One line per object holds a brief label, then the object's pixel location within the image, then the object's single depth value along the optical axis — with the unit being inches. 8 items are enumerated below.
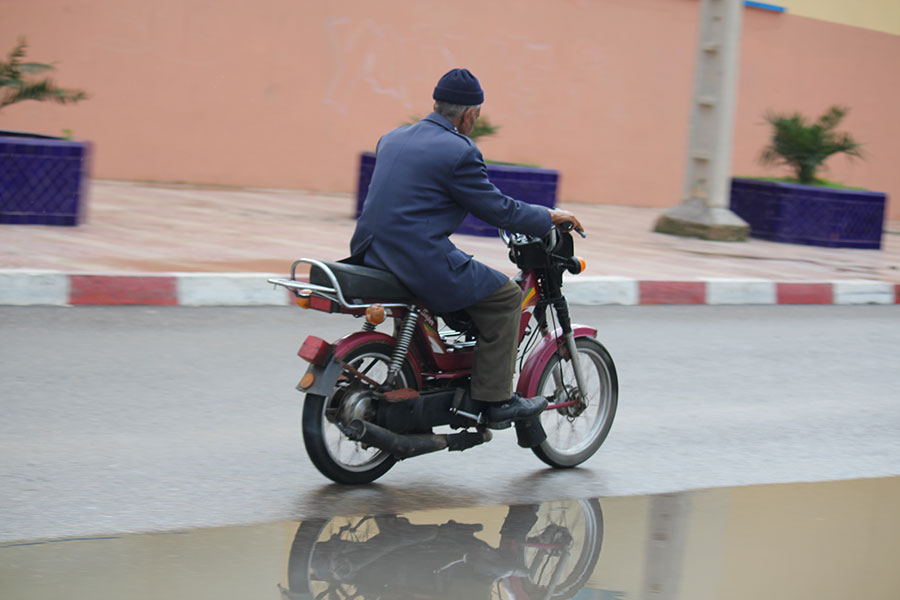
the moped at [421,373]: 320.2
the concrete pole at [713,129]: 999.0
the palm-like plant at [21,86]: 783.1
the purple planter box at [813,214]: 1074.1
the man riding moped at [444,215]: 322.3
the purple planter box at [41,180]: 730.8
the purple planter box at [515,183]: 922.7
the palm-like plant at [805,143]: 1084.8
